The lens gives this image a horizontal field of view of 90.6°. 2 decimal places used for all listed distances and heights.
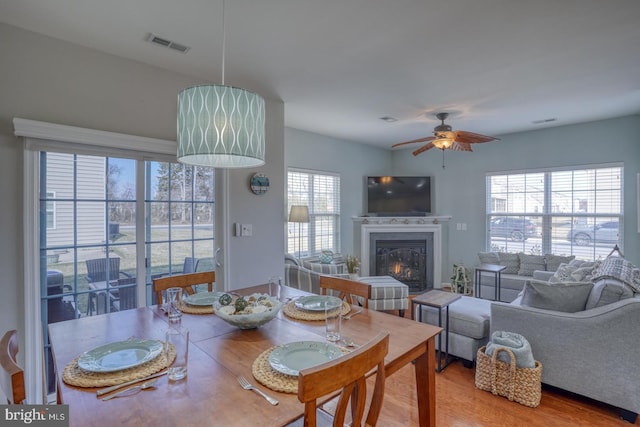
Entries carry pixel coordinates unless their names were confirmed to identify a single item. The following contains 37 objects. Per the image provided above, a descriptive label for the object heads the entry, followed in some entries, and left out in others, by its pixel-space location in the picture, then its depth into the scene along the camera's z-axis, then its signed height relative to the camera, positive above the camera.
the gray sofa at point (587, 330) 2.10 -0.86
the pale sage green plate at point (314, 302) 1.82 -0.55
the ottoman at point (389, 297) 3.81 -1.04
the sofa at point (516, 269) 4.50 -0.82
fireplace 5.75 -0.74
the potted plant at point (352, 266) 5.11 -0.88
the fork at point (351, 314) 1.75 -0.58
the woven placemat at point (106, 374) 1.07 -0.59
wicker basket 2.28 -1.24
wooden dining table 0.93 -0.60
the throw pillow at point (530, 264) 4.64 -0.76
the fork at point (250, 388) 1.00 -0.60
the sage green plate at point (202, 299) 1.91 -0.55
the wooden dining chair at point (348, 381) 0.85 -0.49
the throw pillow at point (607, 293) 2.23 -0.57
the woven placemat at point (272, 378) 1.06 -0.59
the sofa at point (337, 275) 3.78 -0.91
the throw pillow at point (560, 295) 2.42 -0.64
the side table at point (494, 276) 4.35 -0.92
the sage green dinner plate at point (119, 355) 1.15 -0.57
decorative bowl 1.50 -0.50
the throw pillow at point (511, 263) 4.85 -0.77
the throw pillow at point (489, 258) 4.99 -0.72
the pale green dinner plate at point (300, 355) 1.17 -0.57
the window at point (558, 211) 4.43 +0.03
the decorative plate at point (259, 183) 3.33 +0.29
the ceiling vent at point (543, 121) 4.34 +1.29
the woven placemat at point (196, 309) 1.82 -0.58
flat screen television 6.00 +0.34
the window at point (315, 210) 4.91 +0.02
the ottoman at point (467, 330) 2.79 -1.06
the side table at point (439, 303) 2.75 -0.80
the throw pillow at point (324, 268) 3.99 -0.73
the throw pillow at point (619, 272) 2.33 -0.48
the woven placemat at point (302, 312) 1.72 -0.57
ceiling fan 3.51 +0.85
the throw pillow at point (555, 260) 4.49 -0.67
